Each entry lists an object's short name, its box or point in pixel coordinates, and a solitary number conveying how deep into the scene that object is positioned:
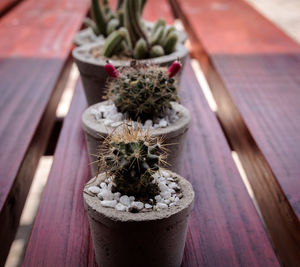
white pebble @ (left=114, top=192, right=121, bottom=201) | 0.34
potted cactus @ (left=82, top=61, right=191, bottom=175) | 0.43
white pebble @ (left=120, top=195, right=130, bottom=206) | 0.34
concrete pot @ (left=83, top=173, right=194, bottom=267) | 0.32
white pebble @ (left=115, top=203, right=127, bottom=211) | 0.33
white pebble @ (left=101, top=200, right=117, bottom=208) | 0.33
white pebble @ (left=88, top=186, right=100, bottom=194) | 0.35
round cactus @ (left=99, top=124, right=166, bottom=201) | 0.33
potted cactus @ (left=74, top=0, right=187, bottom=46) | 0.66
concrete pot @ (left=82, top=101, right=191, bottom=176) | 0.42
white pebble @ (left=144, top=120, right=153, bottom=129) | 0.43
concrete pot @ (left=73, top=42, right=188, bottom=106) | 0.54
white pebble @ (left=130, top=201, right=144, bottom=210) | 0.33
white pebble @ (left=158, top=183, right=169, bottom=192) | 0.36
